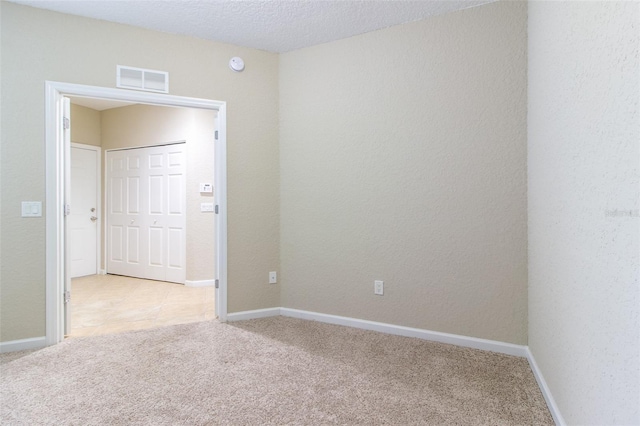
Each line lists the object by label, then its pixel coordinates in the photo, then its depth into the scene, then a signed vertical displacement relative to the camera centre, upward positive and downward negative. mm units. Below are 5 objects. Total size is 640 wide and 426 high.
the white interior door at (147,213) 4871 +4
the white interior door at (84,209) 5223 +70
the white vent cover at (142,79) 2811 +1146
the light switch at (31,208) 2553 +38
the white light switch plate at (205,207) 4762 +85
